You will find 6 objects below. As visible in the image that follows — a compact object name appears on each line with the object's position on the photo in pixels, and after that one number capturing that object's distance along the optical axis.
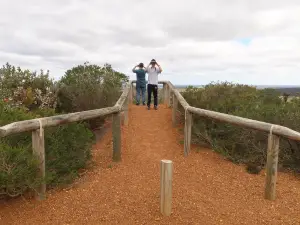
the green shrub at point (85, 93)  6.66
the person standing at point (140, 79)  8.17
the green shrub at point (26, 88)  6.74
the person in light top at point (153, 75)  7.53
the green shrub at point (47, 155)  2.73
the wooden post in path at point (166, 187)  2.65
